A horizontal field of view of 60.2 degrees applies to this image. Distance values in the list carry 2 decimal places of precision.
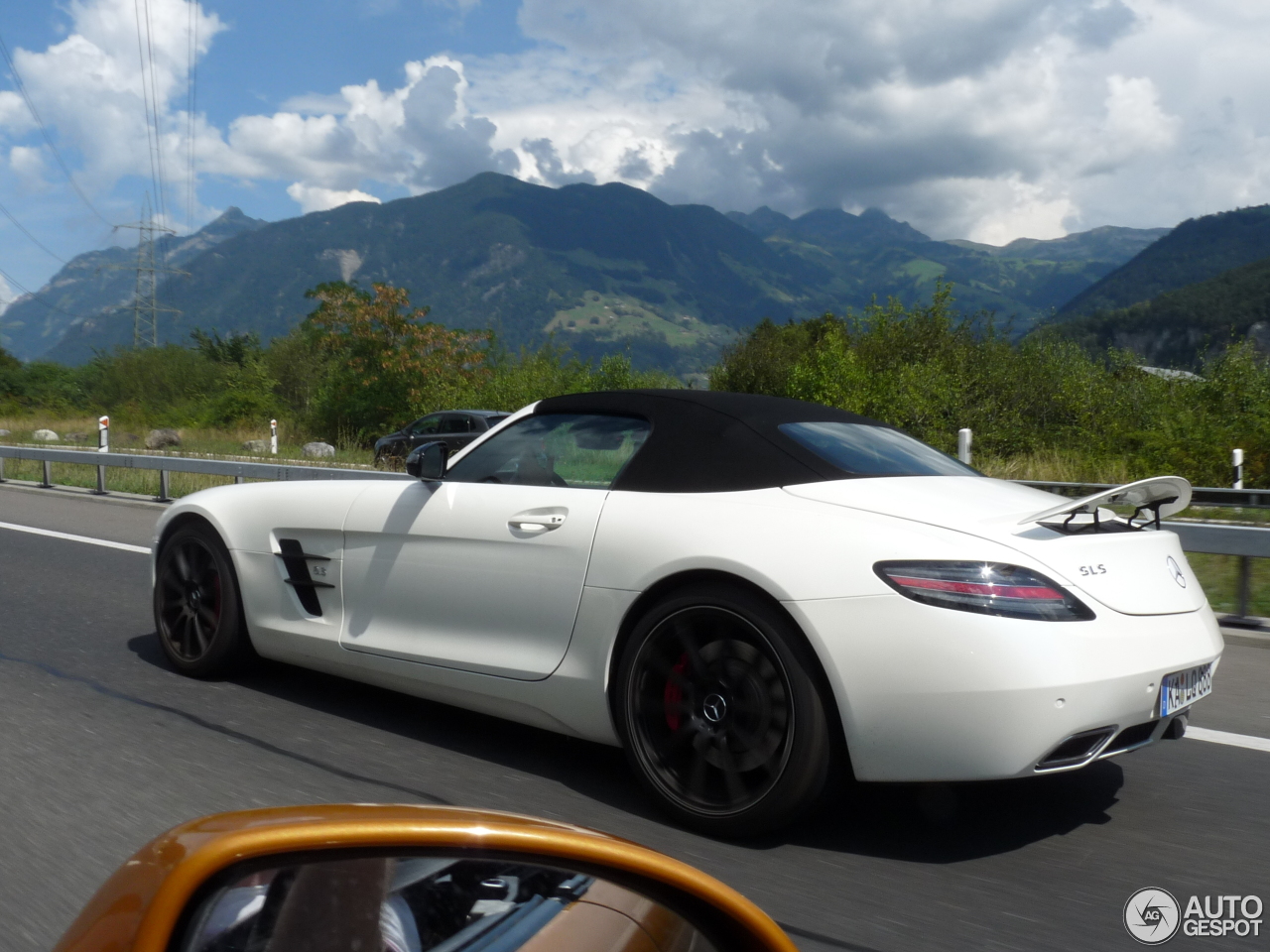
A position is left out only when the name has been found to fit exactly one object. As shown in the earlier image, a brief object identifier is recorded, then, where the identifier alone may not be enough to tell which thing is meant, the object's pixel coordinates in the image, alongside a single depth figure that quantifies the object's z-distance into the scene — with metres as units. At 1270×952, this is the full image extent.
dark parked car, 19.55
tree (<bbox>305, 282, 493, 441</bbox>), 31.08
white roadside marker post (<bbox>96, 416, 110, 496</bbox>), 20.40
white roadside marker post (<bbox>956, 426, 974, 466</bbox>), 14.37
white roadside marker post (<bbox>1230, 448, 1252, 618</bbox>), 6.80
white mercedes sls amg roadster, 2.97
